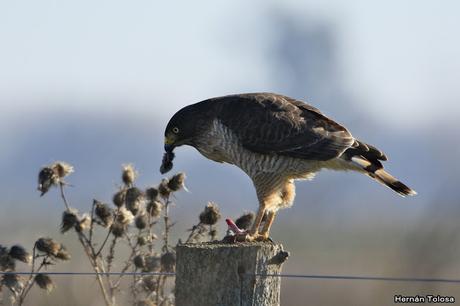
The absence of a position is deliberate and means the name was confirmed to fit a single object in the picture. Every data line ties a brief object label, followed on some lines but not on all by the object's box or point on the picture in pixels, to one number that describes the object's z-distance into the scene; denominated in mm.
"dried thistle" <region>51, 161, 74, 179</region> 18719
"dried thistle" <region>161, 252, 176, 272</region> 17594
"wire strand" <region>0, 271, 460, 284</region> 13488
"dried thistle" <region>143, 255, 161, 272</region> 17984
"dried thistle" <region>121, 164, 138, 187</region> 18672
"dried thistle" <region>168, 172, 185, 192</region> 18062
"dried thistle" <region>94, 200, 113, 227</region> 18422
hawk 18062
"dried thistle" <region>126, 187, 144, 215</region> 18594
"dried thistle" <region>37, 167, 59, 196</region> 18531
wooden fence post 13445
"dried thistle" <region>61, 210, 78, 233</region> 18500
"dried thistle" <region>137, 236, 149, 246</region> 18422
